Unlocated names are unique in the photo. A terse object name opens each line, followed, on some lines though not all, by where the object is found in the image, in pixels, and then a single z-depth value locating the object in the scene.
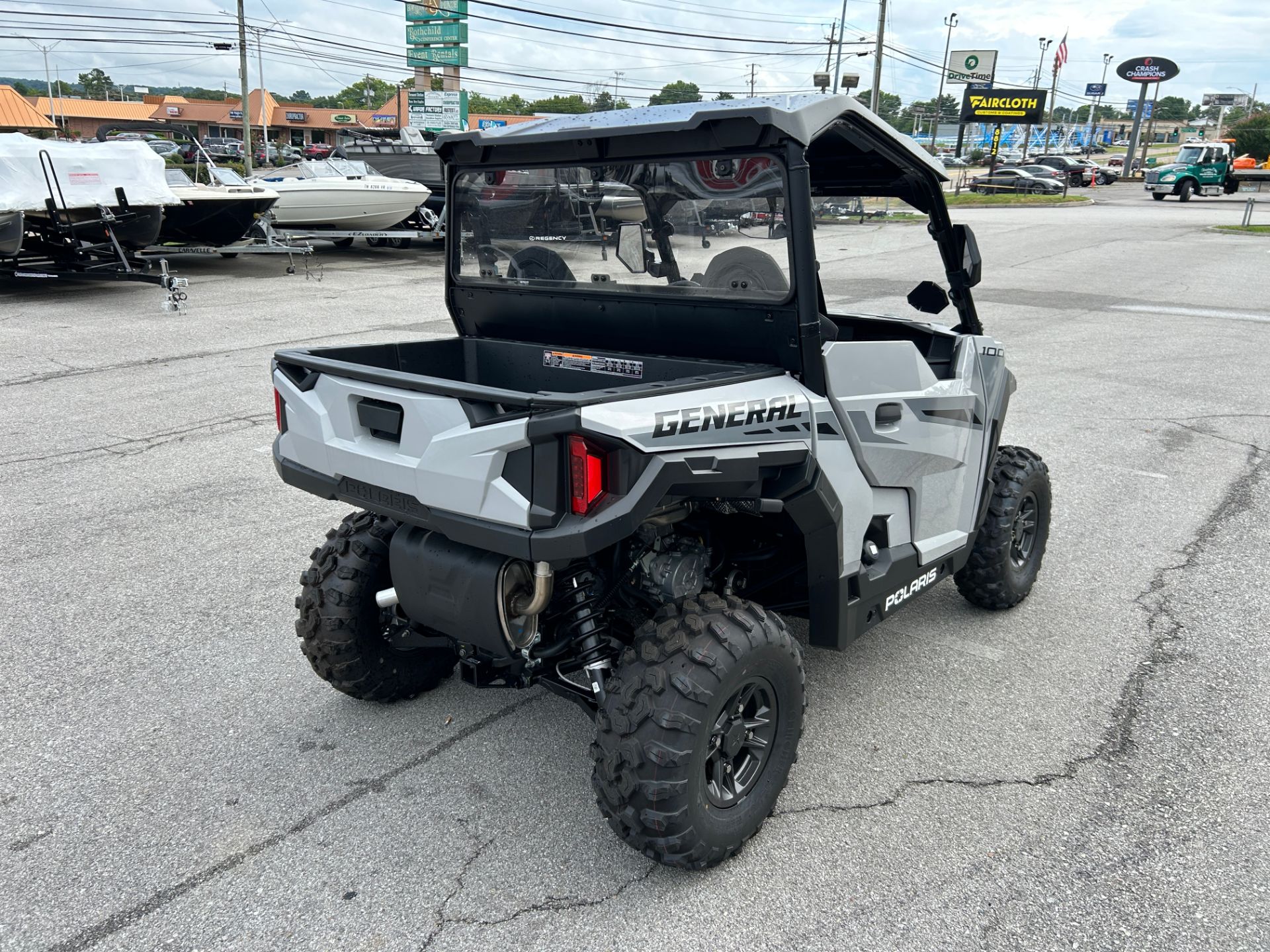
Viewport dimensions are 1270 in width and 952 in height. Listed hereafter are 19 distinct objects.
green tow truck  38.94
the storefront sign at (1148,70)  53.25
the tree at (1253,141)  53.41
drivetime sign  59.22
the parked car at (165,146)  16.66
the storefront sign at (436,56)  47.97
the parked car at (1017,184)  43.66
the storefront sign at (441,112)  43.69
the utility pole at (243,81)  33.84
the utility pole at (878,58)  49.72
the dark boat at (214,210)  15.44
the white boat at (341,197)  17.98
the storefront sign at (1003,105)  45.25
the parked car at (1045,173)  46.09
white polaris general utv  2.51
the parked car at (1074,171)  48.84
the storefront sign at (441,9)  47.03
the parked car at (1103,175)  50.97
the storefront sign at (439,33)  48.00
